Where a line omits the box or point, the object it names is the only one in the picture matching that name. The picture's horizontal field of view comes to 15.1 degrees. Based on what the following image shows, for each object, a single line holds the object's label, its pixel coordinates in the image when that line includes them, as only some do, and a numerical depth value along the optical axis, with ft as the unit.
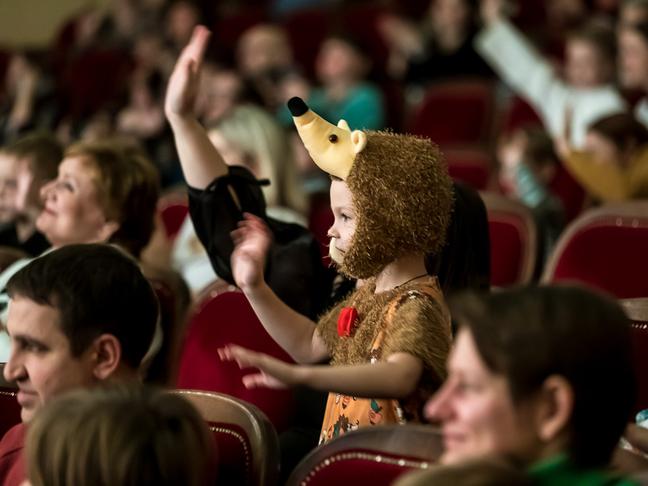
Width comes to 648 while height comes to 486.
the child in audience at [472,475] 7.37
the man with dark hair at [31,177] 19.59
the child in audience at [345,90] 33.85
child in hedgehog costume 11.49
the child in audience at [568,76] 30.65
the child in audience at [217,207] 15.41
